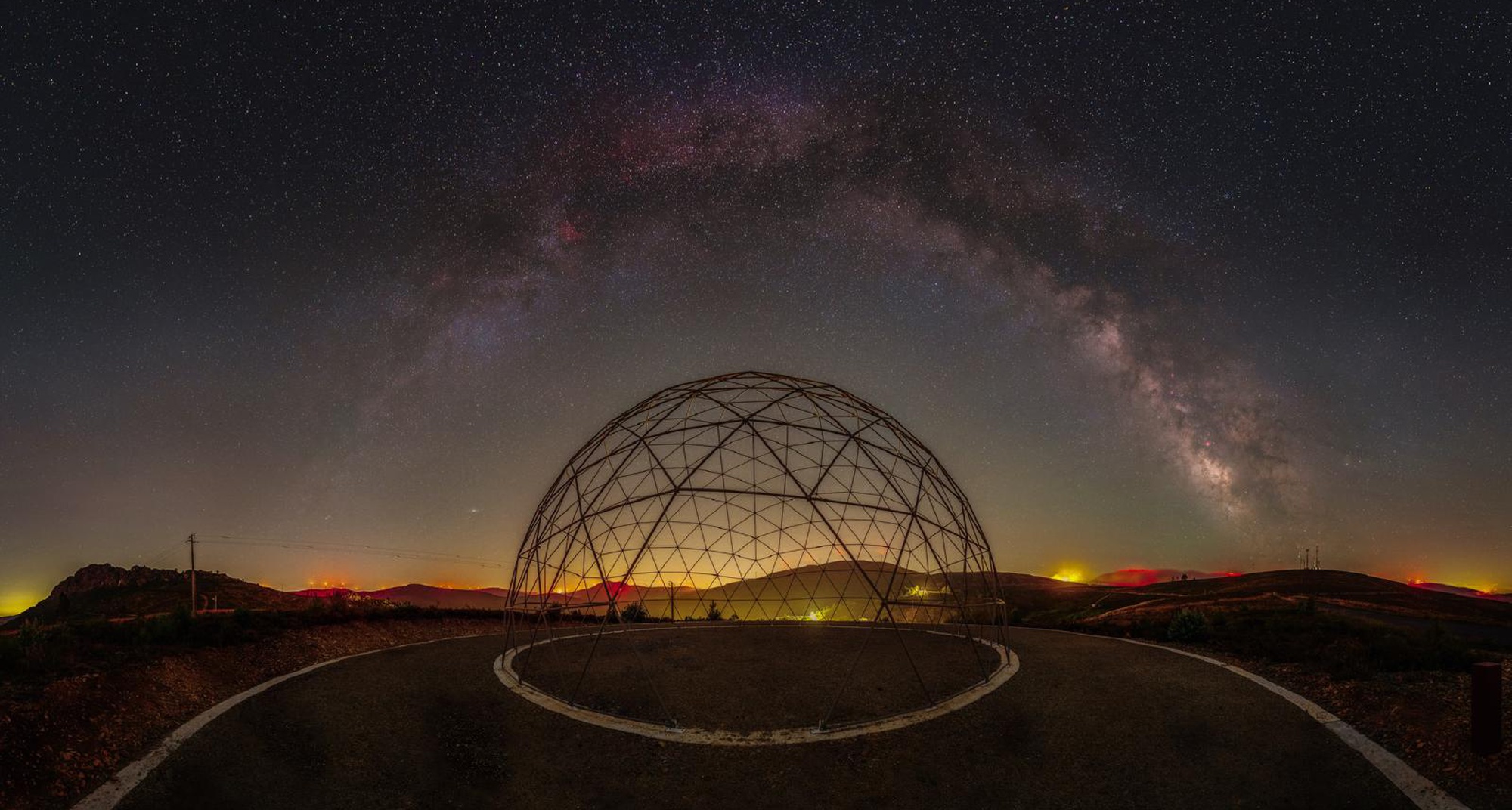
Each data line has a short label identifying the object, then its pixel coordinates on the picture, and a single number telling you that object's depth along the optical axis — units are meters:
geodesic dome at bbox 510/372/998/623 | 13.12
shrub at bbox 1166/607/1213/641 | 17.70
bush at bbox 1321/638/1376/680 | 12.20
